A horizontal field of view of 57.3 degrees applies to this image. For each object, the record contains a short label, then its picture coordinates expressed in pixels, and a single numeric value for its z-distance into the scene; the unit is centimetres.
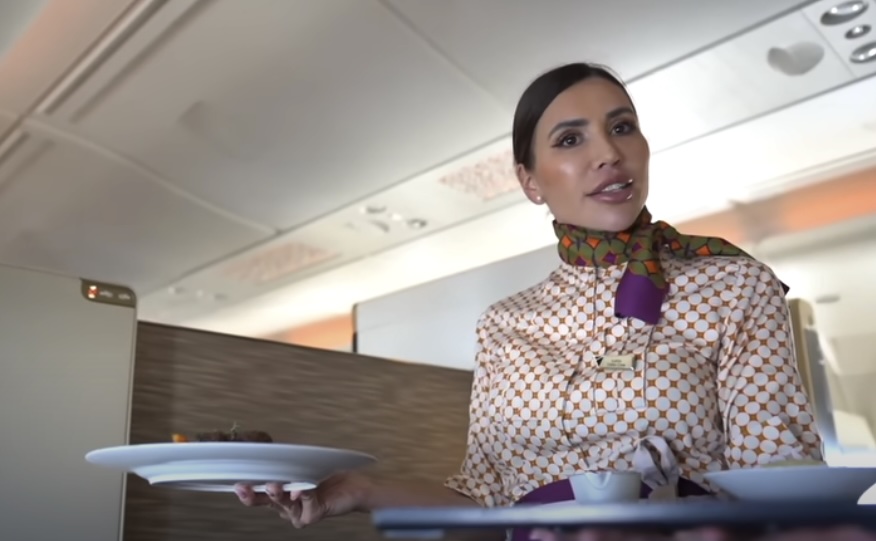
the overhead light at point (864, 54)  183
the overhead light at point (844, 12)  168
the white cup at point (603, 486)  61
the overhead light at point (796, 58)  183
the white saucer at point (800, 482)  56
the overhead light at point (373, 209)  267
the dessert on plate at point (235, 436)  82
